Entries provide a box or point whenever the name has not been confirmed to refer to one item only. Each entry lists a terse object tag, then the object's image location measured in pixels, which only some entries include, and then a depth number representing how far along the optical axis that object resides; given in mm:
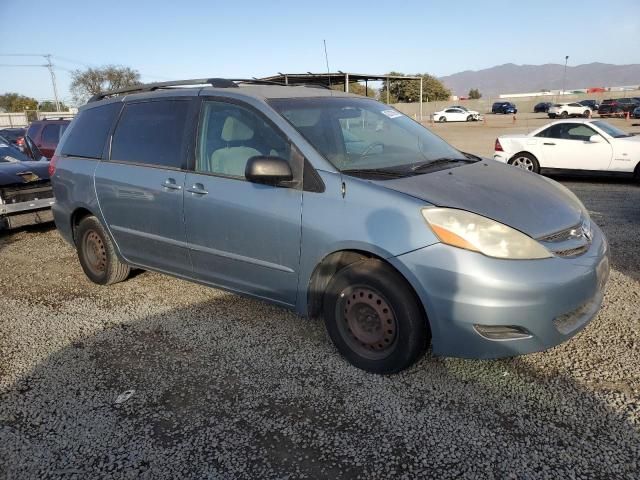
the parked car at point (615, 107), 44438
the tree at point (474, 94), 106000
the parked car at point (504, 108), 58438
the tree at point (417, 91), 67962
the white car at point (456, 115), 49500
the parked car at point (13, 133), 15939
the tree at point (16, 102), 81562
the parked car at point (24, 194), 7125
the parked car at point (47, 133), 12056
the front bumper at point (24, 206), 7055
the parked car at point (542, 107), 56791
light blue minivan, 2861
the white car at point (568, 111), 44250
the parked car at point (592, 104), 52662
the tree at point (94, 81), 67188
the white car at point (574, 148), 10367
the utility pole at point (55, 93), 64875
